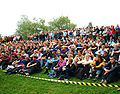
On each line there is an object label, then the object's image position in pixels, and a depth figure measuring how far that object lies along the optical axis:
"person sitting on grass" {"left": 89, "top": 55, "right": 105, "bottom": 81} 5.33
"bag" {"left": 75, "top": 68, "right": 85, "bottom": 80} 5.67
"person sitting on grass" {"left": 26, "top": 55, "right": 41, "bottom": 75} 7.56
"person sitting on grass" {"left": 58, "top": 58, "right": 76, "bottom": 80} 6.01
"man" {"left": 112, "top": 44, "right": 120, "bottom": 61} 6.22
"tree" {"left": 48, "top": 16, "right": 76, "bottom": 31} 42.22
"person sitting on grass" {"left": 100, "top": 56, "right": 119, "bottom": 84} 4.70
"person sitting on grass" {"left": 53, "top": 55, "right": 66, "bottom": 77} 6.41
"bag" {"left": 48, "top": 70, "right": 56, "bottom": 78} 6.72
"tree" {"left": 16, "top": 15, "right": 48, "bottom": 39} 39.22
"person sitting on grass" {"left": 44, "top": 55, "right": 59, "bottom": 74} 7.36
